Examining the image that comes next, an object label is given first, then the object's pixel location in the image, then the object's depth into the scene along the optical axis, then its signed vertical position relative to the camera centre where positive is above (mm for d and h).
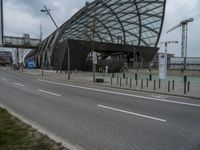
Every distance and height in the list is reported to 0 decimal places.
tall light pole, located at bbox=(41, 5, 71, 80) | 35938 +7305
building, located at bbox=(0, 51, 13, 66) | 171825 +4738
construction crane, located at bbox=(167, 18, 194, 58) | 104138 +17107
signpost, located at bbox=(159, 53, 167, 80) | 20531 -85
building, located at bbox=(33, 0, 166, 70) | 61875 +9885
